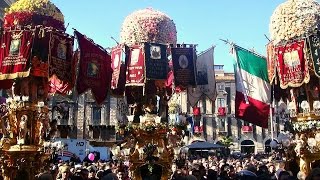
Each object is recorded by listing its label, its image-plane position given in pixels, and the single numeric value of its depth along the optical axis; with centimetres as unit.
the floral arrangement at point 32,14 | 1372
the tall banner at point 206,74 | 1574
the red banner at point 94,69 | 1398
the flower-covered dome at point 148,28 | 1563
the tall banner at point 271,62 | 1518
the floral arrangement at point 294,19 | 1448
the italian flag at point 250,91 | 1491
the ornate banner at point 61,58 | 1348
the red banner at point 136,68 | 1480
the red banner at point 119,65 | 1521
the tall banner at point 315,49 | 1395
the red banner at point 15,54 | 1312
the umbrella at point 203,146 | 3238
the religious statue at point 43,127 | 1354
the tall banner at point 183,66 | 1516
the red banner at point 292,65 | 1432
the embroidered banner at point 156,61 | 1474
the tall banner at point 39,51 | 1322
